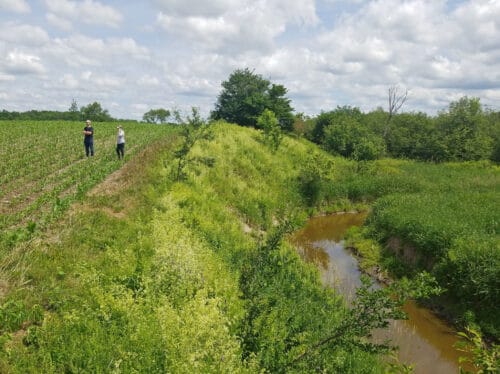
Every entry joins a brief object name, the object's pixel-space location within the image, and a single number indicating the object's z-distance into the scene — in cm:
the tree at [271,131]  2915
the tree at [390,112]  4999
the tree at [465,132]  3812
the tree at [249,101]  4012
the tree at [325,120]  4456
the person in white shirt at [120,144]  2043
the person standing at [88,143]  2167
